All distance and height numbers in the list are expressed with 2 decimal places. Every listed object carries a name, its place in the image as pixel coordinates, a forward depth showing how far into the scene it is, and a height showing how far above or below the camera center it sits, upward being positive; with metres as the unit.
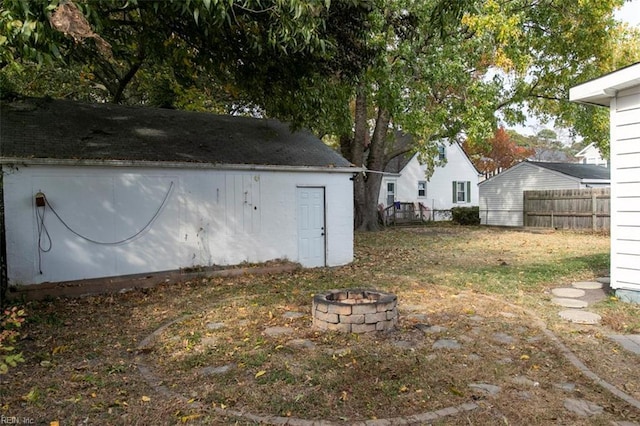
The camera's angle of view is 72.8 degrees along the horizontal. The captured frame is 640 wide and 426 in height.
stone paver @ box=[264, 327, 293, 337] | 5.29 -1.64
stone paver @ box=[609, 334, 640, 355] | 4.77 -1.67
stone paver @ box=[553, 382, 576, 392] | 3.80 -1.69
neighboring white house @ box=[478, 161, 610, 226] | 23.11 +0.74
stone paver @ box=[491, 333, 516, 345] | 5.04 -1.67
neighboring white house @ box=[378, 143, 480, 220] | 29.47 +0.99
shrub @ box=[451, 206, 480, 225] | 26.12 -1.12
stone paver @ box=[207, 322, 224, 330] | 5.66 -1.66
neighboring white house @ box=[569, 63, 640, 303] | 6.44 +0.33
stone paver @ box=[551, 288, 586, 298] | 7.35 -1.67
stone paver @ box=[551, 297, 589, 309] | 6.64 -1.67
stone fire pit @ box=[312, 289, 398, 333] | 5.18 -1.41
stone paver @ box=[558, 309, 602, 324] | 5.80 -1.67
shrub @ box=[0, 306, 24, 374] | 2.90 -1.05
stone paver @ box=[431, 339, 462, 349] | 4.82 -1.66
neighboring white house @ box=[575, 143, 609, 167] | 37.31 +3.64
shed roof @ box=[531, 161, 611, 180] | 23.16 +1.48
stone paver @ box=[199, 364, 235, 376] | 4.16 -1.66
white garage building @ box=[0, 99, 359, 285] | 7.92 +0.16
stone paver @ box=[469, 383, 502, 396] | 3.73 -1.67
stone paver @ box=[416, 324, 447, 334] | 5.37 -1.65
